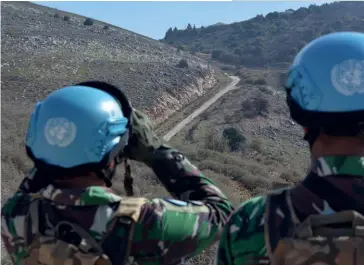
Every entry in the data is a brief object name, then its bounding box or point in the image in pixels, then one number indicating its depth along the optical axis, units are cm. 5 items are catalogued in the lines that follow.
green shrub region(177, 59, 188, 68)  4272
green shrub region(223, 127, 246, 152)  2718
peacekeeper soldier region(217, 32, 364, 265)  200
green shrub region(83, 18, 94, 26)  5500
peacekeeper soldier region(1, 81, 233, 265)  229
